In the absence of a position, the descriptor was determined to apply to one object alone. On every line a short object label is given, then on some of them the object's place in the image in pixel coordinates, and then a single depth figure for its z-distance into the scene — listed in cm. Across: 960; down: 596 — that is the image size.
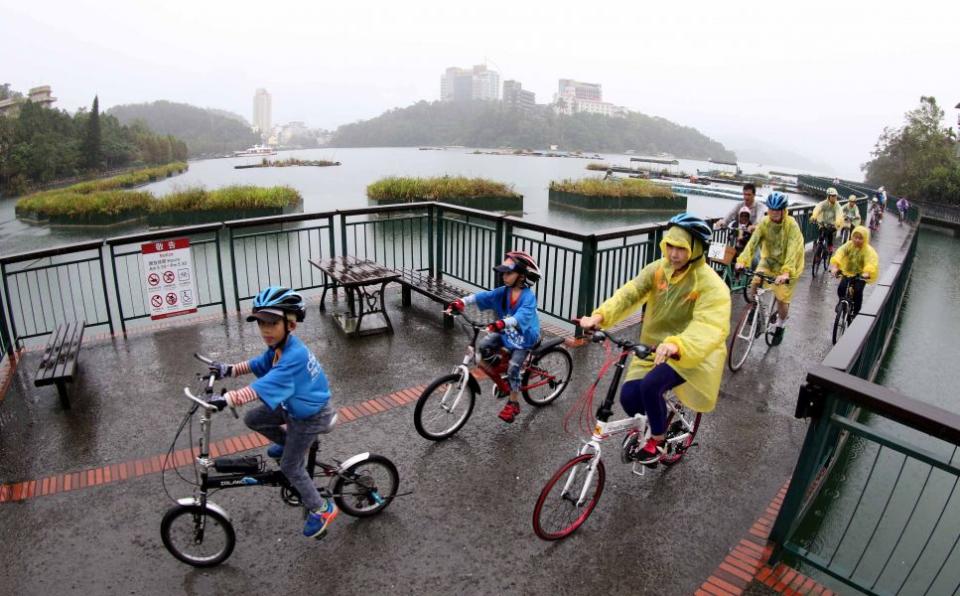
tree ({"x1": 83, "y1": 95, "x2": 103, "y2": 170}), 4059
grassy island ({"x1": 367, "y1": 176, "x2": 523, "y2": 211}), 2131
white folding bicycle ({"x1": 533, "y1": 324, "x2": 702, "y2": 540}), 367
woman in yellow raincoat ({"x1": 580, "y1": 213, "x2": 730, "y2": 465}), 362
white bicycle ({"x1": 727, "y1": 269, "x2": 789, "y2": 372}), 684
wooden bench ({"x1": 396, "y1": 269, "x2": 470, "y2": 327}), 742
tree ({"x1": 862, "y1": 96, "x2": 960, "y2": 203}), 3903
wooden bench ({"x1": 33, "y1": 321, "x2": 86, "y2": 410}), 548
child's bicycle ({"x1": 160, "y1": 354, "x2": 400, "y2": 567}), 342
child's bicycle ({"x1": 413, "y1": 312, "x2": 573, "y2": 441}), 497
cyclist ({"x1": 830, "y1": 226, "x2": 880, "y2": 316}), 798
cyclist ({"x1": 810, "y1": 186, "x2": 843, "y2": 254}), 1283
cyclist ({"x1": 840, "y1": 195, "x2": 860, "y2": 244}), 1558
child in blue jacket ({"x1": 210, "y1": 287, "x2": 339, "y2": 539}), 330
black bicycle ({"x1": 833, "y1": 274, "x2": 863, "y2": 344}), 782
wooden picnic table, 738
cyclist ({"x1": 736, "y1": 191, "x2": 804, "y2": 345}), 690
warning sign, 748
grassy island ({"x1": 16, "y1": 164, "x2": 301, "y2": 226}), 1853
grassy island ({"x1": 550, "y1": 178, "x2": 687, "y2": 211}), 2369
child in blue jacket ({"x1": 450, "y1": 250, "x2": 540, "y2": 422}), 495
